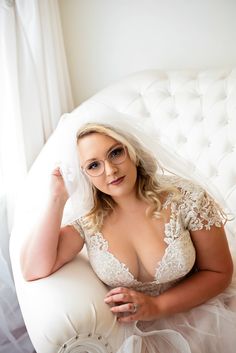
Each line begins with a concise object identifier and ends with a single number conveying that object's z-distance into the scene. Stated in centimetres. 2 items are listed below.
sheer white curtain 188
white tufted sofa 117
